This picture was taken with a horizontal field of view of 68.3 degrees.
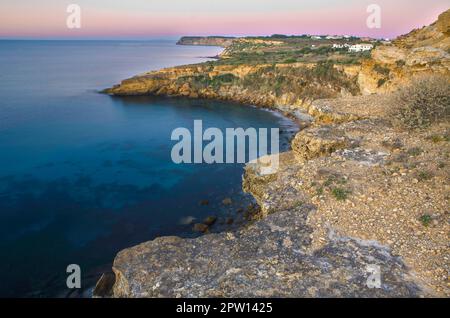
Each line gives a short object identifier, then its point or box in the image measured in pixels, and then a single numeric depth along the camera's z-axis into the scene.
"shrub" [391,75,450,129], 13.39
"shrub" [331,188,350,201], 10.13
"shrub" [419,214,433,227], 8.79
